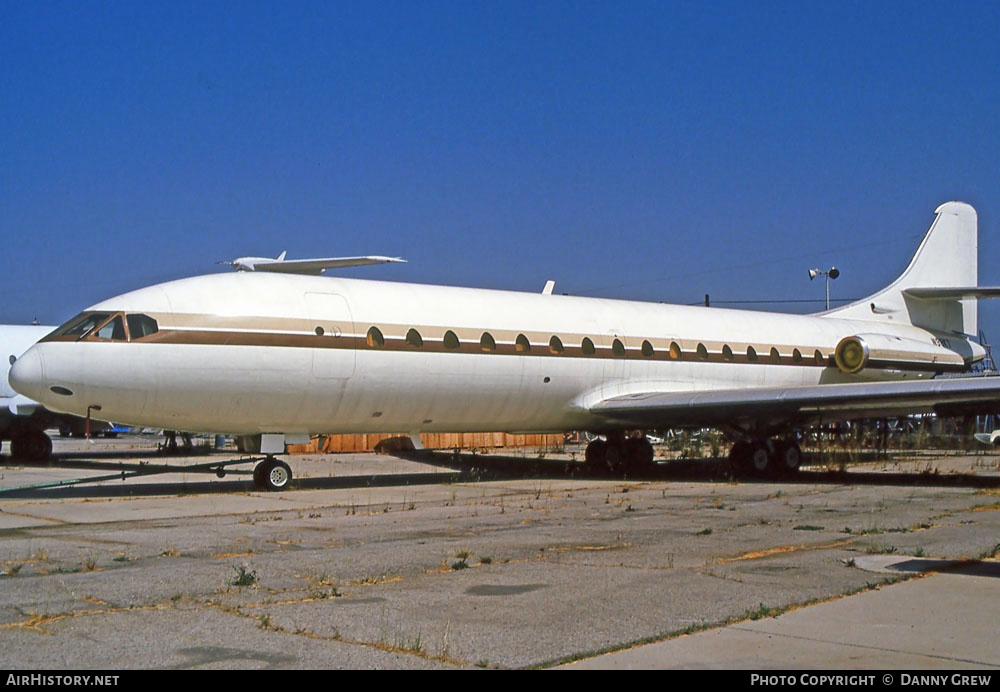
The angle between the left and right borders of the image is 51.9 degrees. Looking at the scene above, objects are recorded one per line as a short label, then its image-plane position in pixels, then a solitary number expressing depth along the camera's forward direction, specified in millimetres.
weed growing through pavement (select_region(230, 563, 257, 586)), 8133
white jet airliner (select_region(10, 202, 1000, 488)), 15828
